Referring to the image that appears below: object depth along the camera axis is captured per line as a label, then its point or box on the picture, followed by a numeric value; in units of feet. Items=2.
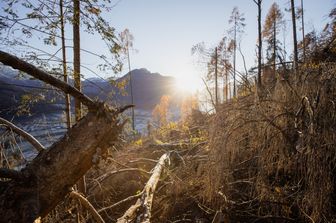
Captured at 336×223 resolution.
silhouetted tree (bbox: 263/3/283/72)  105.09
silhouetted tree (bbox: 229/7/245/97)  98.97
